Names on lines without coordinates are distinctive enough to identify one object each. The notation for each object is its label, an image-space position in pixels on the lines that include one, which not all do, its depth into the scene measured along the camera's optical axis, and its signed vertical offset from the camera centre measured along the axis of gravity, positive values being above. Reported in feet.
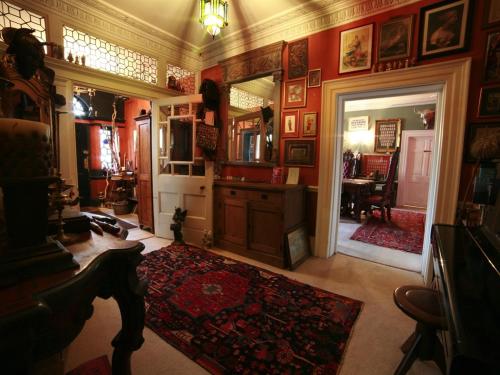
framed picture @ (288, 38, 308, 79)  10.03 +4.47
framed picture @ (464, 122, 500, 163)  6.91 +1.07
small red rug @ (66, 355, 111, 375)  4.59 -4.08
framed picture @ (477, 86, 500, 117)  6.88 +1.95
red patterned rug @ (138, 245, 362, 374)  5.10 -4.07
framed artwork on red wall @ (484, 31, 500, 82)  6.81 +3.18
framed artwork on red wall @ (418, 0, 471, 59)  7.17 +4.34
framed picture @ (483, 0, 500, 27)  6.71 +4.39
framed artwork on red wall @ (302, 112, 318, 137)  10.05 +1.74
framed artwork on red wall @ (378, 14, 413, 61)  8.02 +4.38
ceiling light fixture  7.38 +4.60
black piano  1.91 -1.46
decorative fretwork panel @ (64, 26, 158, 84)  9.69 +4.61
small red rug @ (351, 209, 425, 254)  12.17 -3.84
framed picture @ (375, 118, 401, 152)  21.99 +3.03
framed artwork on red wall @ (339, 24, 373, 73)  8.73 +4.34
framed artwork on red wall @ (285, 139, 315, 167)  10.25 +0.54
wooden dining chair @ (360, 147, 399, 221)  15.45 -2.15
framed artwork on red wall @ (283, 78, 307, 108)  10.25 +3.08
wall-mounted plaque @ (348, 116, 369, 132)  23.30 +4.22
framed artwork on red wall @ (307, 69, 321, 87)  9.82 +3.57
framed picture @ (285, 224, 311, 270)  9.25 -3.30
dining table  16.14 -1.79
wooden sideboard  9.30 -2.22
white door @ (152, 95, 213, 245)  11.38 -0.50
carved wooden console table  1.35 -1.20
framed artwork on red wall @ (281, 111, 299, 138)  10.52 +1.79
